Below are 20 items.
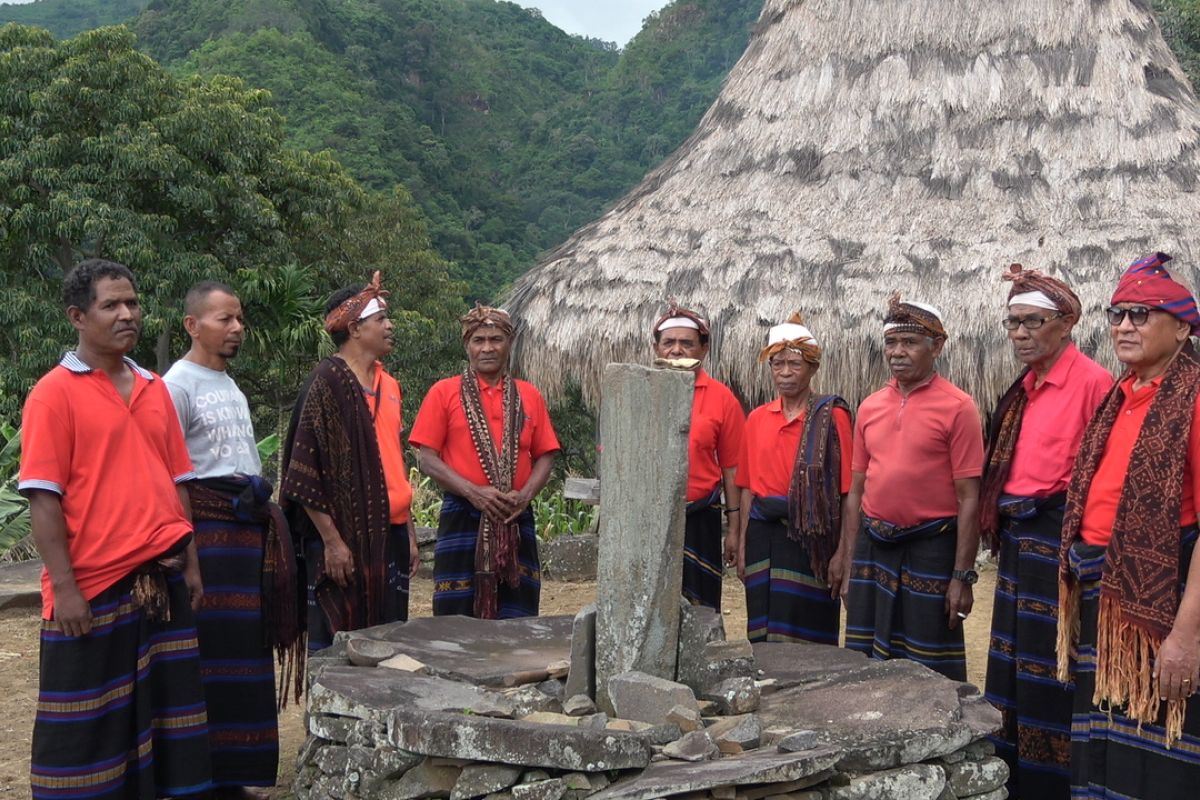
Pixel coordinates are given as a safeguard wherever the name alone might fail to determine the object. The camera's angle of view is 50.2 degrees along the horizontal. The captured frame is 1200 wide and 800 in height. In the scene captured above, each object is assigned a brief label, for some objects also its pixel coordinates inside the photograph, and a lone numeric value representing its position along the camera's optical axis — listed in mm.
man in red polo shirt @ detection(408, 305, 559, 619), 4977
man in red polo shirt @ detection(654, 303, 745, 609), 5109
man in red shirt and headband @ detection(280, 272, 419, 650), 4512
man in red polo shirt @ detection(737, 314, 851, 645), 4934
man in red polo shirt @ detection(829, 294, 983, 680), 4488
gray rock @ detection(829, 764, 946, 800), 3279
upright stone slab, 3748
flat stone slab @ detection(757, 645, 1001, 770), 3350
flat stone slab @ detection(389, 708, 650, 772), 3176
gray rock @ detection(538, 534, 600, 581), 9156
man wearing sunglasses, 3277
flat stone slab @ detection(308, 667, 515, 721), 3512
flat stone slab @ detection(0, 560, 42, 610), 7445
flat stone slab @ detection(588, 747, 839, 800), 3068
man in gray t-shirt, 4238
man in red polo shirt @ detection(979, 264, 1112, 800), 4121
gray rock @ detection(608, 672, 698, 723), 3492
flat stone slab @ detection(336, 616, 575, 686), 3951
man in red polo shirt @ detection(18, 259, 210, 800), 3598
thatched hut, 8148
